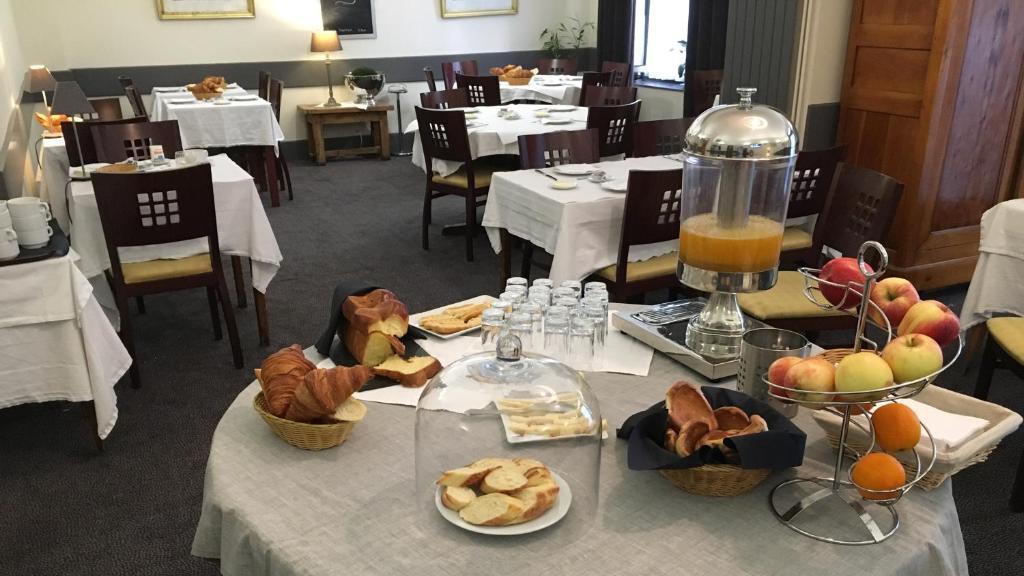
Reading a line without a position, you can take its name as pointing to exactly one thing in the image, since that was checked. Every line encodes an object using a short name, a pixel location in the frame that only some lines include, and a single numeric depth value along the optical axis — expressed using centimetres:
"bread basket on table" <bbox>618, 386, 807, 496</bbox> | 100
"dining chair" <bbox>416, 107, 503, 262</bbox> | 392
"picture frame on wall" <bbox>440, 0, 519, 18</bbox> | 736
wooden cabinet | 324
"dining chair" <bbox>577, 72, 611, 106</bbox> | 582
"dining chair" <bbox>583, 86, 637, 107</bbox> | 516
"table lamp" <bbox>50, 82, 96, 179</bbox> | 309
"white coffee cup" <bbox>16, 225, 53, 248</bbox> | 223
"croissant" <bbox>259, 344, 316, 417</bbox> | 119
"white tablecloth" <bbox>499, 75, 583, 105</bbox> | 590
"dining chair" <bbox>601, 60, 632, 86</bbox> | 620
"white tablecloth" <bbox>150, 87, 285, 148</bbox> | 500
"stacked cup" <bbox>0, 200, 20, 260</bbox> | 211
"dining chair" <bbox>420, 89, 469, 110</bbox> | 486
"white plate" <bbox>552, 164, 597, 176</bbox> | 296
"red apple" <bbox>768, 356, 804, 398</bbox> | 96
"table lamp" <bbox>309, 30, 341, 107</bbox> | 671
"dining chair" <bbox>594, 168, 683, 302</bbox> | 245
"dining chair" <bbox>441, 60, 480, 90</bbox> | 684
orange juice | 138
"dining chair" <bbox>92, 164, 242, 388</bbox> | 254
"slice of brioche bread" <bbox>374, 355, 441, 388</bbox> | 137
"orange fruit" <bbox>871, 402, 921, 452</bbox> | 99
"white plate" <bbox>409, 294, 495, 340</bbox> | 156
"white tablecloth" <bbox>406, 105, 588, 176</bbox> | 409
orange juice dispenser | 134
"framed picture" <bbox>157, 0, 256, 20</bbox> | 643
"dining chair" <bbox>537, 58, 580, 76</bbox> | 720
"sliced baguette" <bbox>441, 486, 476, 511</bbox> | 102
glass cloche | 103
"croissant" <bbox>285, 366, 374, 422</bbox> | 116
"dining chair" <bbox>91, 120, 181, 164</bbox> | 347
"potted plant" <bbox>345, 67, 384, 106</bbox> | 696
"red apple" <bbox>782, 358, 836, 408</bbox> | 93
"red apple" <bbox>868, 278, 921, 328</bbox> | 111
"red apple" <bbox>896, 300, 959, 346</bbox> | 101
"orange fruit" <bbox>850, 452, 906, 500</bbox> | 97
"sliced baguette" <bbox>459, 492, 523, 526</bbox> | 98
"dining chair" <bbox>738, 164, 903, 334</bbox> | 227
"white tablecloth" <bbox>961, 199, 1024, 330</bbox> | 253
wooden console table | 678
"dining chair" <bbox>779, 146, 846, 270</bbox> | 268
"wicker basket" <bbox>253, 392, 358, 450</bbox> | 116
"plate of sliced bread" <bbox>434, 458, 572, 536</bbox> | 99
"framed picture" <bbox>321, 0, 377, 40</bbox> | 694
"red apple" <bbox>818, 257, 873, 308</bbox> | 119
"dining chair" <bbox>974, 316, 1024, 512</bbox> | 205
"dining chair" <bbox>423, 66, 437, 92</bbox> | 648
